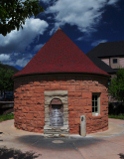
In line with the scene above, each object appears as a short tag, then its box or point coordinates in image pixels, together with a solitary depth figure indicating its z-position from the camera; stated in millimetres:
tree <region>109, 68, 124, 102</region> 22270
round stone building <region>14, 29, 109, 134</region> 12414
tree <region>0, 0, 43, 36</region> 5629
